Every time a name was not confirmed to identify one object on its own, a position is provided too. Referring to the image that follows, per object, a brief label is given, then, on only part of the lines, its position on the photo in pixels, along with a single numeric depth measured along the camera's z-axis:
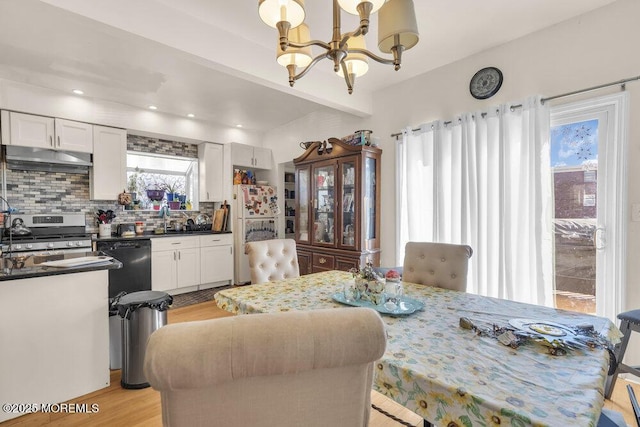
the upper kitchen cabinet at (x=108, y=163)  3.71
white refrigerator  4.70
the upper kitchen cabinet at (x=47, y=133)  3.16
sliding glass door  2.04
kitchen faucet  4.44
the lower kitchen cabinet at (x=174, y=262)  3.92
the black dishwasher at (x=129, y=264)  3.55
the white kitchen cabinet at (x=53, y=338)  1.68
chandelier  1.17
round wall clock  2.55
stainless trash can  2.04
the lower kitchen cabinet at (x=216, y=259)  4.39
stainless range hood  3.23
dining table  0.70
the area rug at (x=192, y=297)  3.83
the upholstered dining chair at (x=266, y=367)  0.53
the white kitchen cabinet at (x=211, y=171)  4.64
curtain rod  1.98
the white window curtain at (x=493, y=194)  2.28
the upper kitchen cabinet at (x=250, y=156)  4.83
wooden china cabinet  3.24
